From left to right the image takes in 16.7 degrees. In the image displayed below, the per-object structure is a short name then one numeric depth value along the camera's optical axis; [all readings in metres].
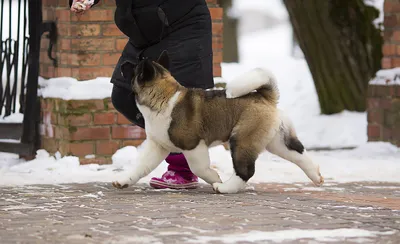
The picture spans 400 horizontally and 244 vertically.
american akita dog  8.62
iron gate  12.26
